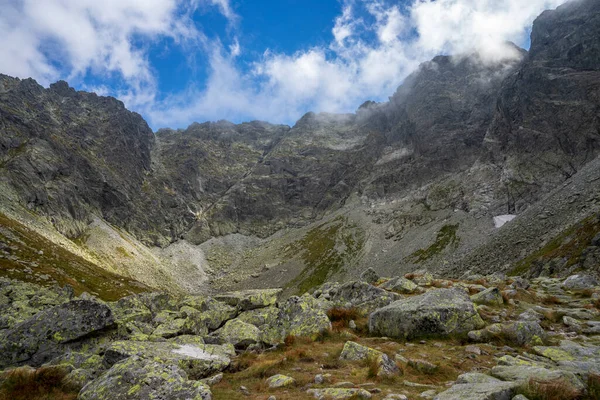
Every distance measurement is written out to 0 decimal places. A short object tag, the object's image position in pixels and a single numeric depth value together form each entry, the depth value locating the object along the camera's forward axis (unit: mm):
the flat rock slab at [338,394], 9266
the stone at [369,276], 48316
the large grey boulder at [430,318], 16922
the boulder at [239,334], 18969
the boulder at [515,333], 15039
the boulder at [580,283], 29500
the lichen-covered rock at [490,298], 21719
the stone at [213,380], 12867
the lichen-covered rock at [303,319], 18609
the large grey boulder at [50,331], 15461
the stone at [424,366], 12023
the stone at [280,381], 11609
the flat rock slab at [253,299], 26698
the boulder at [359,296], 22766
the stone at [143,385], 9570
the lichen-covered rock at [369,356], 11922
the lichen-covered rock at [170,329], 20797
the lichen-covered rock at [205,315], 22531
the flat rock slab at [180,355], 13227
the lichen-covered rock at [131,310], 24141
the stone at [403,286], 28078
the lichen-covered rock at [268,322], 19438
